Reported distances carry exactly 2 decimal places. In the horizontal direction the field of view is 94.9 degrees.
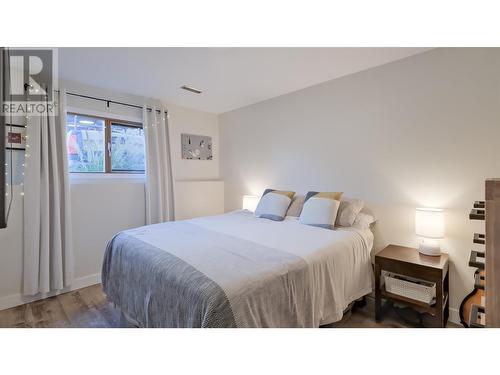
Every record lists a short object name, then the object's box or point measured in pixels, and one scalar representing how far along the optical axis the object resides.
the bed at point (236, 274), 1.13
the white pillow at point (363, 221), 2.18
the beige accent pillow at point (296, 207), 2.62
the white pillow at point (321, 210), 2.17
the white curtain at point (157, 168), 3.03
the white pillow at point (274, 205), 2.60
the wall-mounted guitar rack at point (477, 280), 0.81
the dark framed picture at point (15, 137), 2.16
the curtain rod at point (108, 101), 2.58
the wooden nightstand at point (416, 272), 1.65
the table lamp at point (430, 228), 1.81
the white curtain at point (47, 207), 2.23
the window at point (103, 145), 2.73
